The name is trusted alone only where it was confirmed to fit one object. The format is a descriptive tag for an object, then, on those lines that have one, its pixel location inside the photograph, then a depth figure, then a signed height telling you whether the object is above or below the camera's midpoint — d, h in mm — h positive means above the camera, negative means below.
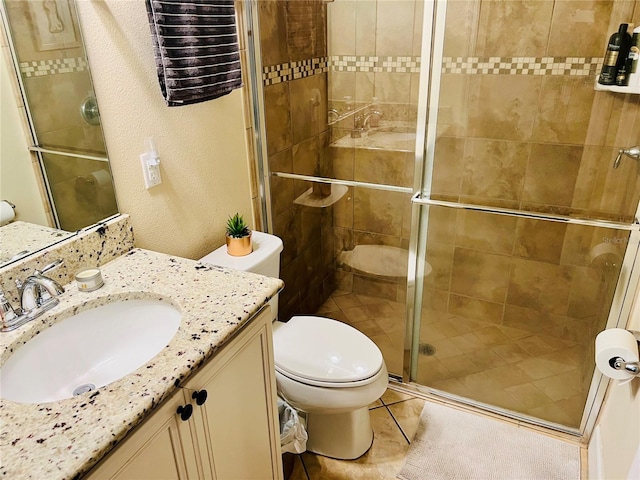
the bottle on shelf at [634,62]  1780 -133
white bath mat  1775 -1542
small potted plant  1778 -716
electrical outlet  1509 -405
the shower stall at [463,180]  1954 -659
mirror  1166 -243
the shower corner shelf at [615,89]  1783 -232
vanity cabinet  904 -814
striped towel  1371 -43
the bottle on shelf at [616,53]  1854 -103
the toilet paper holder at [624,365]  1365 -920
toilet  1635 -1097
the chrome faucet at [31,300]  1084 -589
